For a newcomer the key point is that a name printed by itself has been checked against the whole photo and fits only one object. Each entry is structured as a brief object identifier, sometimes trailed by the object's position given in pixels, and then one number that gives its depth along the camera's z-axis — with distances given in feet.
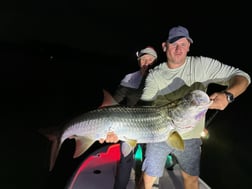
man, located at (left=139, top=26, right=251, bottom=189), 6.55
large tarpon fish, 6.28
